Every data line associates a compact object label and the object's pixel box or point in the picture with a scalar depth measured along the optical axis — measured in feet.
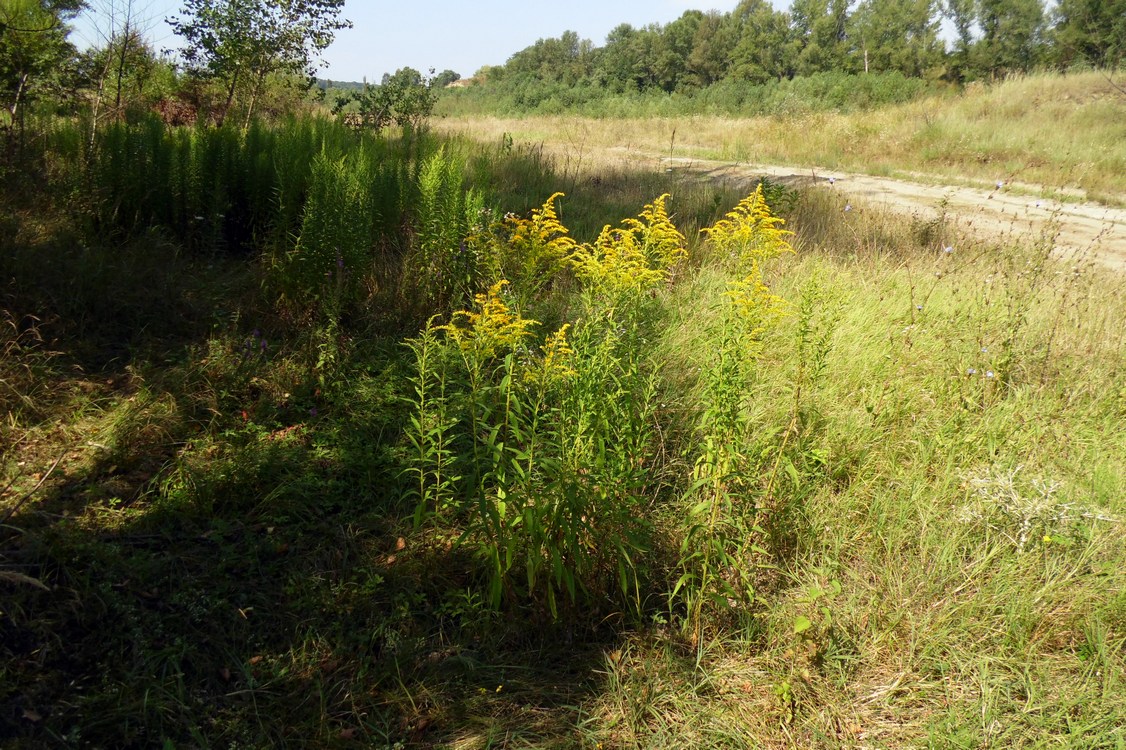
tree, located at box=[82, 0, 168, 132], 18.57
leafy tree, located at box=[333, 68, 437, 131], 31.30
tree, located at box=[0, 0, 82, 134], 16.12
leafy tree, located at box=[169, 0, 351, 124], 25.66
